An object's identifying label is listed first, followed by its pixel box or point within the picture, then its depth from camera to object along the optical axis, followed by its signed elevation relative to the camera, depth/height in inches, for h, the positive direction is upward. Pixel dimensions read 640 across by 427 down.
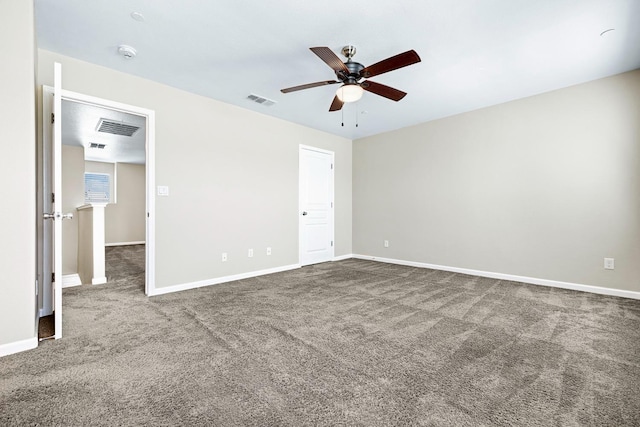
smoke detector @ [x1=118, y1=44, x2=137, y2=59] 109.3 +61.3
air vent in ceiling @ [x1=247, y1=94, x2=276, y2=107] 156.4 +61.2
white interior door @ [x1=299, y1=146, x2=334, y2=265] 209.3 +3.6
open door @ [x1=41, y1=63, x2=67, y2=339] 87.1 -1.6
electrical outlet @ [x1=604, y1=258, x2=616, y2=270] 135.6 -24.8
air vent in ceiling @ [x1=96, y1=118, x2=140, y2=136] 191.4 +58.1
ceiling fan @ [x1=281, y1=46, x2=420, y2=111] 88.8 +47.5
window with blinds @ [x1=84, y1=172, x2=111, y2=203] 317.1 +25.8
